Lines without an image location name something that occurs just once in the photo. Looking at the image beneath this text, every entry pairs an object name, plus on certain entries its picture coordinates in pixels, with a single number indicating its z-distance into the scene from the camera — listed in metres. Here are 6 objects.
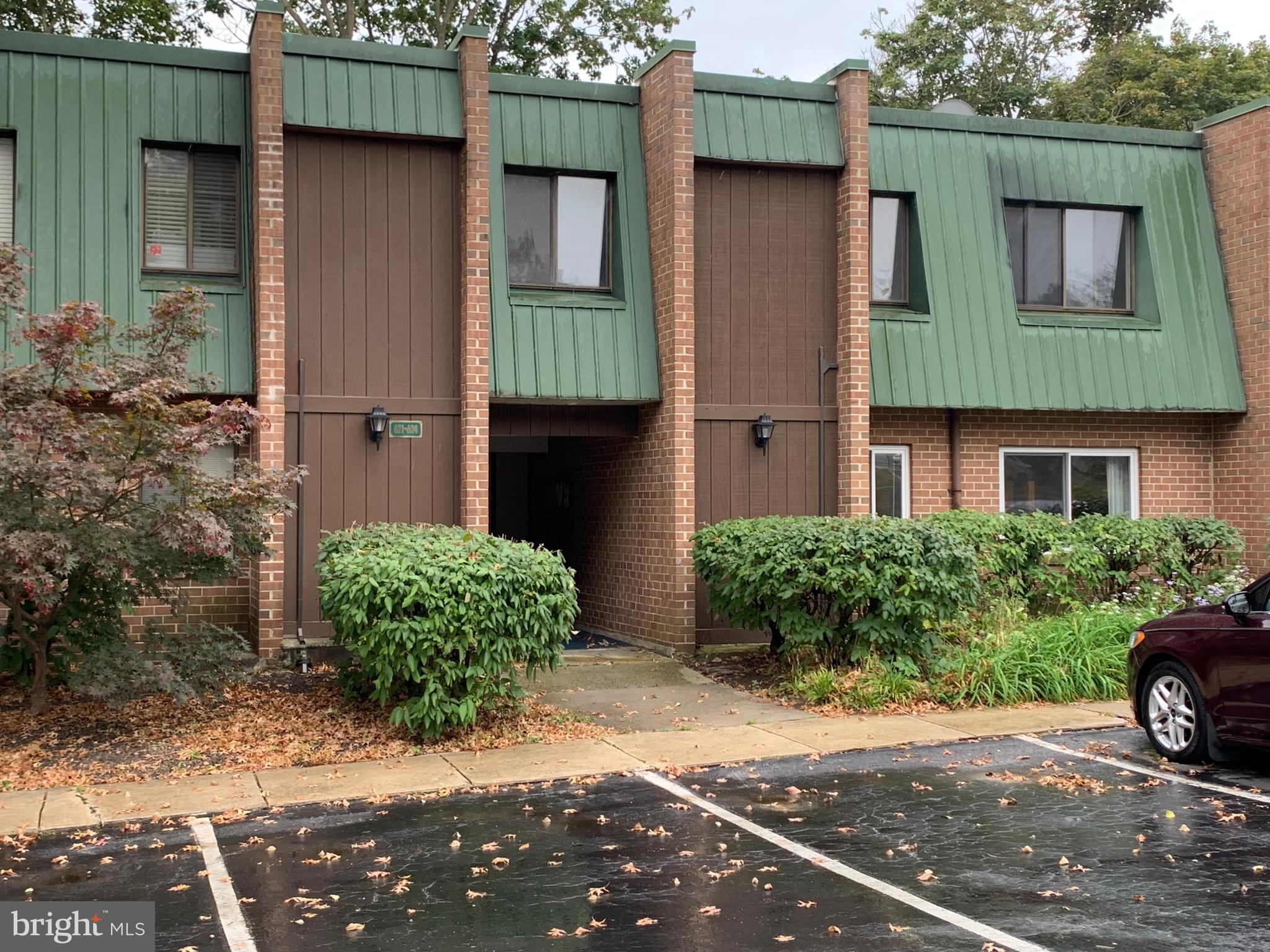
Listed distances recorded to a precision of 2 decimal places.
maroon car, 8.24
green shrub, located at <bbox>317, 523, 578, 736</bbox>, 9.16
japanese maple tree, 8.73
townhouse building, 12.87
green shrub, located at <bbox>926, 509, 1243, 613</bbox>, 13.48
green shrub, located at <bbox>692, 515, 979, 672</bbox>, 11.18
